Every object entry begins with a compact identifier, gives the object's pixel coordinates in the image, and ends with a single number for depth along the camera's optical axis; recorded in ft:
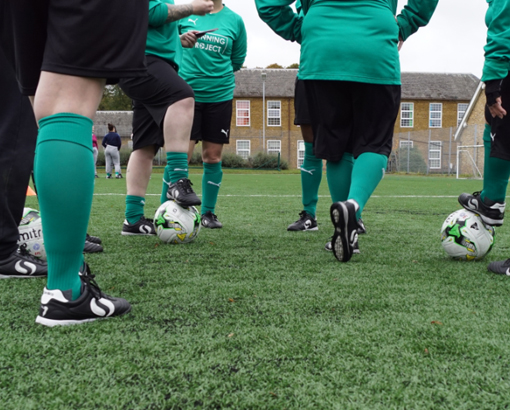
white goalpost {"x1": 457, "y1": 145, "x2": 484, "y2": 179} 78.64
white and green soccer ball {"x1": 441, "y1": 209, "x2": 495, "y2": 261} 8.50
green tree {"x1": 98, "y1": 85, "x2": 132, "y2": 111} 164.94
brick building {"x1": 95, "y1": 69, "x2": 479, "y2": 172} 127.24
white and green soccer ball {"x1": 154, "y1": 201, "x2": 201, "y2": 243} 10.39
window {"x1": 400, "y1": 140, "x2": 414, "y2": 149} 111.24
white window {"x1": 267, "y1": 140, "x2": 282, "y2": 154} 127.95
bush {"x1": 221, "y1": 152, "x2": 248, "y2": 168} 96.32
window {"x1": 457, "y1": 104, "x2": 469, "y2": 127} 132.98
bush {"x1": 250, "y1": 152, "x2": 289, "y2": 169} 97.35
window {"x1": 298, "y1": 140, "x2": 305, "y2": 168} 126.77
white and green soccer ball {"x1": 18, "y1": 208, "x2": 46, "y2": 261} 7.90
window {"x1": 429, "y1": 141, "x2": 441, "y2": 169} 107.07
